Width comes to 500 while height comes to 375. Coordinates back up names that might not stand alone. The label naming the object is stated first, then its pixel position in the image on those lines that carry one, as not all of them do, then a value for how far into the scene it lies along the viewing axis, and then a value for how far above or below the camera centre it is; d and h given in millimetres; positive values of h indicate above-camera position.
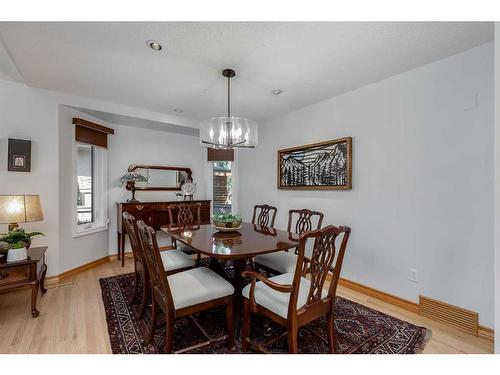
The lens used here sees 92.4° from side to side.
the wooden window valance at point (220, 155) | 4801 +599
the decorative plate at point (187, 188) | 4438 -62
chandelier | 2439 +548
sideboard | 3629 -455
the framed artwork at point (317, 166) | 2951 +264
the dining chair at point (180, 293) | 1593 -775
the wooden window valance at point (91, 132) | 3271 +757
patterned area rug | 1768 -1212
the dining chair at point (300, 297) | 1458 -759
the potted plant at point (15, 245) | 2186 -568
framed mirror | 4133 +144
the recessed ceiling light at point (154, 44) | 1939 +1153
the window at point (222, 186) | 4883 -25
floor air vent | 2010 -1142
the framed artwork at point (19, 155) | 2693 +326
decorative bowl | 2496 -456
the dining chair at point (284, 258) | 2372 -760
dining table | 1793 -497
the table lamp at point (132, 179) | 3789 +85
